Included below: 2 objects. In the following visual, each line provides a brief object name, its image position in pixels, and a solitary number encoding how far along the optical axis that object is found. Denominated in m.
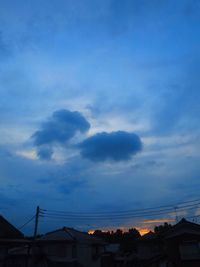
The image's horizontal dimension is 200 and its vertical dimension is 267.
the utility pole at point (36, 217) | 24.48
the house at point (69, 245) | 29.04
